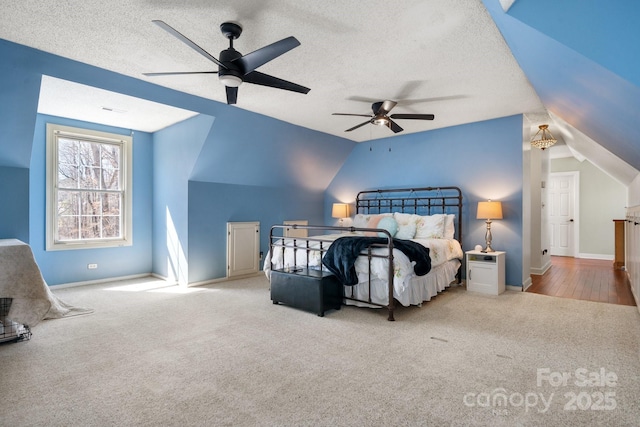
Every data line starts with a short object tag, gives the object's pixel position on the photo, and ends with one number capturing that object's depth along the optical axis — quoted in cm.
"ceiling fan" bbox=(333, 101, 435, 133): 399
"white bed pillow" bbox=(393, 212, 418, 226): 528
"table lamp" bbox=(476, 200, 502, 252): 471
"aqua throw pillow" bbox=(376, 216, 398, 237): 514
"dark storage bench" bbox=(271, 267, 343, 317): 363
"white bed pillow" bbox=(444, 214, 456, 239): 503
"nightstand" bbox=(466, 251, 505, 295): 456
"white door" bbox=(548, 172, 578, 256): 809
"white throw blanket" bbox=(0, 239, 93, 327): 296
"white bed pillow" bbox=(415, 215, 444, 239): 498
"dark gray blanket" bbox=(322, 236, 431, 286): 367
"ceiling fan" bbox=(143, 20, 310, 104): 230
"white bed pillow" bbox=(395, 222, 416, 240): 504
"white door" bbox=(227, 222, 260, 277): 565
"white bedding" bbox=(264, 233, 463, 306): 358
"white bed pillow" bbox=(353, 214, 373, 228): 582
